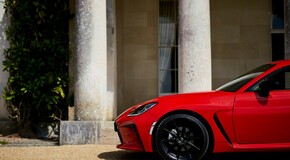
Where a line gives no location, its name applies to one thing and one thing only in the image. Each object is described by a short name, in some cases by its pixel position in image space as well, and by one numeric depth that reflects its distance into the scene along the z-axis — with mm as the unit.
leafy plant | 9133
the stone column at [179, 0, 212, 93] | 7777
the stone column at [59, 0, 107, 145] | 7777
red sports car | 5586
